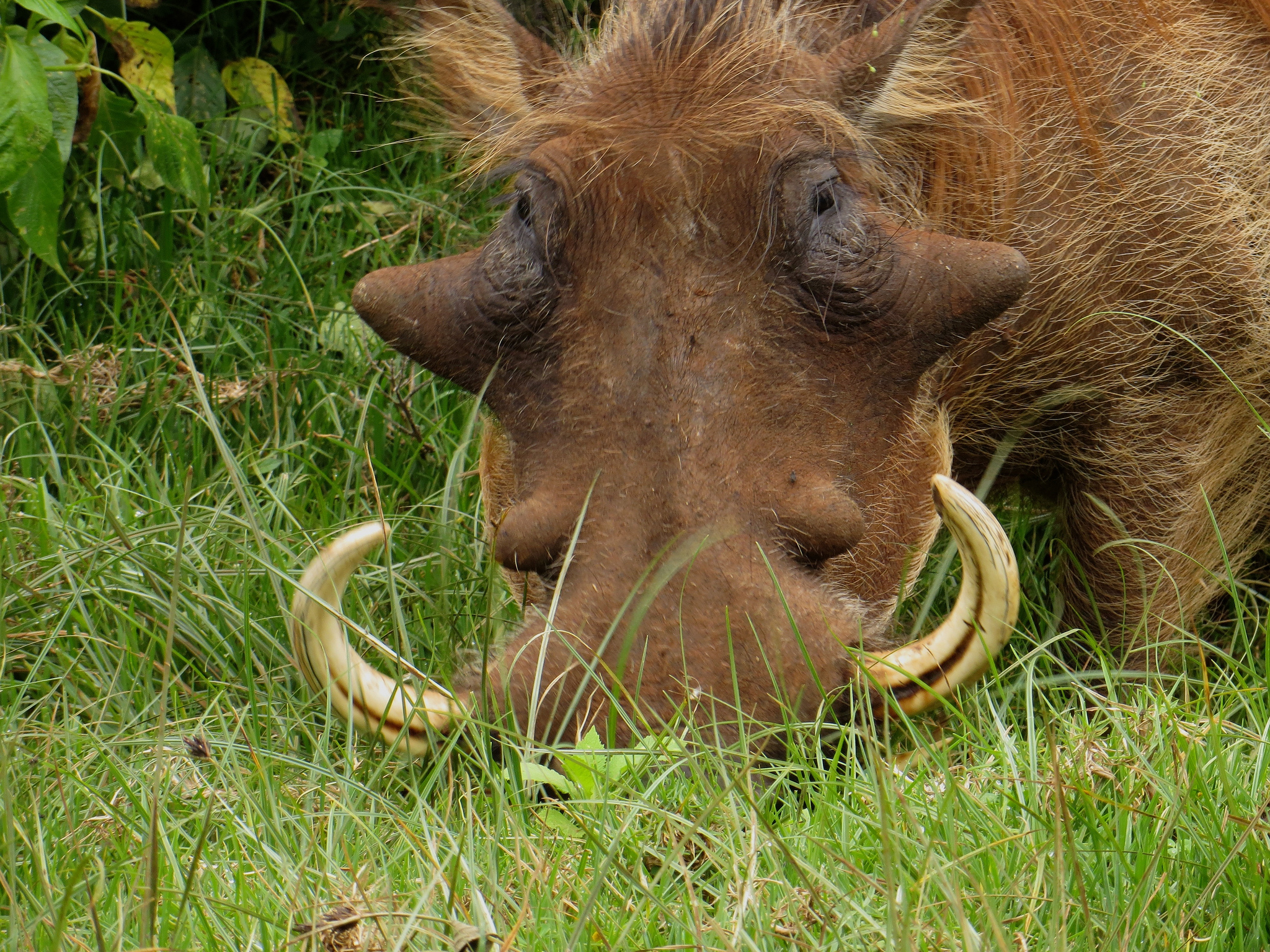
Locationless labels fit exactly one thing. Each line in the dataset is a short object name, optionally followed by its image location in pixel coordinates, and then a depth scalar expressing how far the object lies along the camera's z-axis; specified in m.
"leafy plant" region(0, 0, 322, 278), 6.02
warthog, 4.12
